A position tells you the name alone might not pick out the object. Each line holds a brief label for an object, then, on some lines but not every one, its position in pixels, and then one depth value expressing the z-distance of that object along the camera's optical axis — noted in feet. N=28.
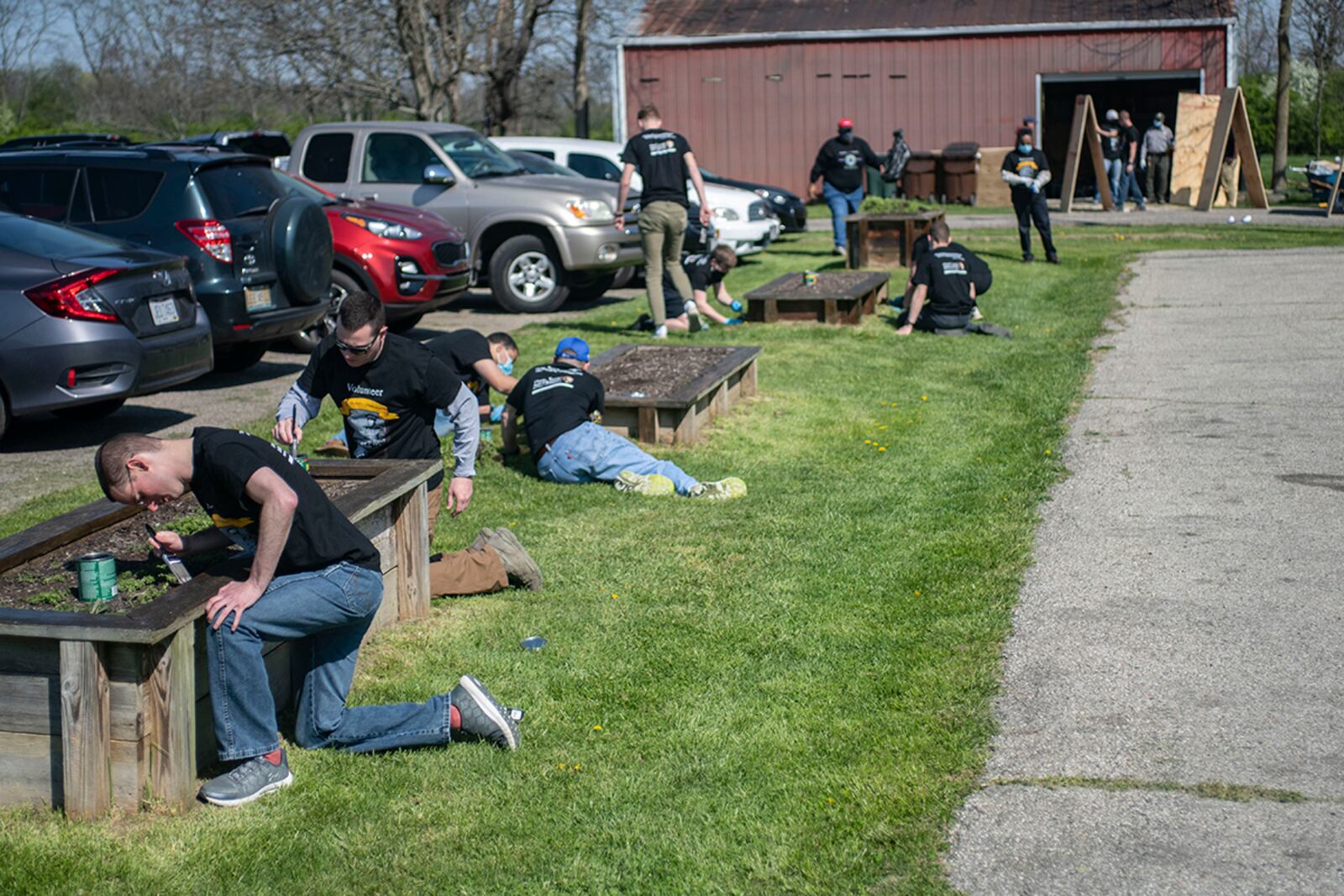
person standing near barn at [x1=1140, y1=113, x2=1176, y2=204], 98.17
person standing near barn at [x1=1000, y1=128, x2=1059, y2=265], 61.77
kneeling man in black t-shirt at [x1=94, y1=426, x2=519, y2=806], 14.37
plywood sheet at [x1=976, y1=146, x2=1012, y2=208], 103.71
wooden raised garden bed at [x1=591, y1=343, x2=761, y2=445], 30.66
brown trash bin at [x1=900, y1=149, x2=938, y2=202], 105.29
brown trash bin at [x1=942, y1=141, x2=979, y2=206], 103.35
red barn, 104.53
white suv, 66.44
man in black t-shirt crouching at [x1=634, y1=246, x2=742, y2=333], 44.65
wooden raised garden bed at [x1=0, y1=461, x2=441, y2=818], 13.61
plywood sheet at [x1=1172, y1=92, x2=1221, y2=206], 93.30
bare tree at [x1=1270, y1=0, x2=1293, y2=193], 102.78
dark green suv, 36.22
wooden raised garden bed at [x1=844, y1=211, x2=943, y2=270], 62.90
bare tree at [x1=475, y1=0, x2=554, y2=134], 96.63
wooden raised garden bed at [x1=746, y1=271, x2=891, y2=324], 48.44
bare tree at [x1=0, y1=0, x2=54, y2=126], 127.13
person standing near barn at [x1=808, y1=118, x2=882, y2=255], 66.49
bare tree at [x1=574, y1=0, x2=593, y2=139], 117.08
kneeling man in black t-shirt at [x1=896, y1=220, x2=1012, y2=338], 45.47
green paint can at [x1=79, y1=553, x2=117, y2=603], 14.92
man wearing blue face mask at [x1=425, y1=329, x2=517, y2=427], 28.40
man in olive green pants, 42.32
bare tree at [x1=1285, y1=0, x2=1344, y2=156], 110.52
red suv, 43.06
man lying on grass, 27.12
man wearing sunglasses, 19.53
